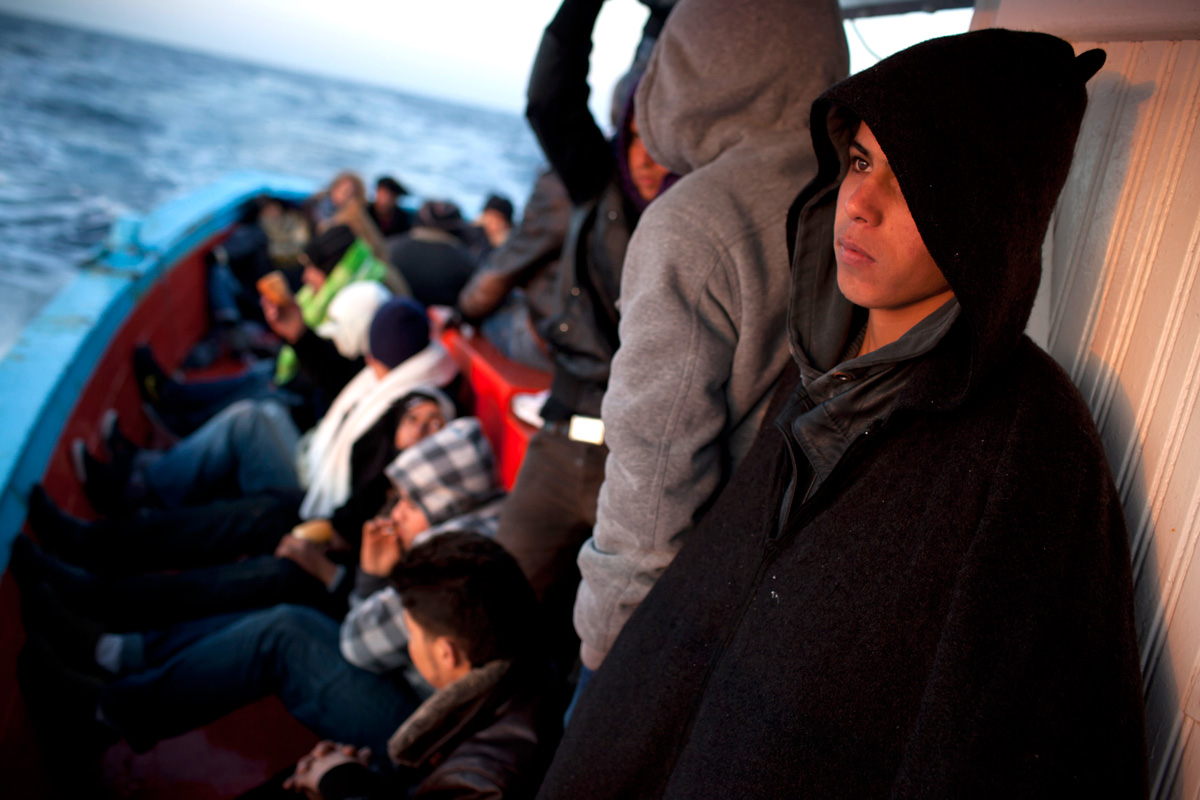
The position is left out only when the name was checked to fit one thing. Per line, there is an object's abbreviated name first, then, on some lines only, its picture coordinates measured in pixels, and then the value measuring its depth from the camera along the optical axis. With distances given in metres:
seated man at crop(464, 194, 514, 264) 5.28
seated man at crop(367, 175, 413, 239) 5.93
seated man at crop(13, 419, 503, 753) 1.71
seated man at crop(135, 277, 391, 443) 2.97
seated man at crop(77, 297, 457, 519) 2.58
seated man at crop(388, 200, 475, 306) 4.59
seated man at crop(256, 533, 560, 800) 1.33
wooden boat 1.79
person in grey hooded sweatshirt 1.05
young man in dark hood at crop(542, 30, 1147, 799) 0.62
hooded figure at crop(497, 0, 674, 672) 1.60
